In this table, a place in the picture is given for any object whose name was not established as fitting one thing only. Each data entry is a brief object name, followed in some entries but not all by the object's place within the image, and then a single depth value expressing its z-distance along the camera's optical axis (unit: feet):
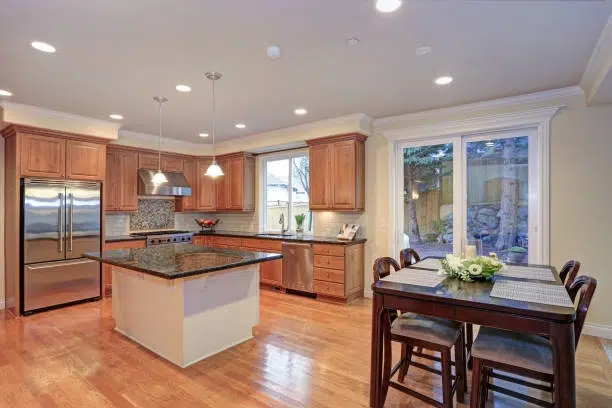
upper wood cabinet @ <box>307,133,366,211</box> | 15.52
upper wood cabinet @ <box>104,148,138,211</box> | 17.49
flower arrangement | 7.63
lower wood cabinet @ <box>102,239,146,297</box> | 16.15
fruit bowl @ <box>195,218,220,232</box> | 21.38
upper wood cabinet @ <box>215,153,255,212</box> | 20.33
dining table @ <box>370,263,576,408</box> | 5.47
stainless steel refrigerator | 13.66
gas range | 17.87
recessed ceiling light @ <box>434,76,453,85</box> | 10.64
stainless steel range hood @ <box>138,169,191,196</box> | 18.26
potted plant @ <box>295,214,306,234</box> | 18.54
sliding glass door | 12.80
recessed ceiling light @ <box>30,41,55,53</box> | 8.38
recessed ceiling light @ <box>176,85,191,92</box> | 11.37
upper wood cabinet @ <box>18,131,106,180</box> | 13.71
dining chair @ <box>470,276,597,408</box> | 5.90
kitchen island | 9.27
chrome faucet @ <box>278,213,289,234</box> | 19.34
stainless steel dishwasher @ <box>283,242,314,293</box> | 16.07
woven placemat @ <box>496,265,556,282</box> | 8.02
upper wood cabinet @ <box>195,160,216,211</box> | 21.44
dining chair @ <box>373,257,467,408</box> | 6.59
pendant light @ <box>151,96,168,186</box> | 11.78
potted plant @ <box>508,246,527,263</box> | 12.91
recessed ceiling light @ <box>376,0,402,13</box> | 6.69
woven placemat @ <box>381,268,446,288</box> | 7.44
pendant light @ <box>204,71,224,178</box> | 10.31
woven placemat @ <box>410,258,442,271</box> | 9.15
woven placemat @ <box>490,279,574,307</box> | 6.15
